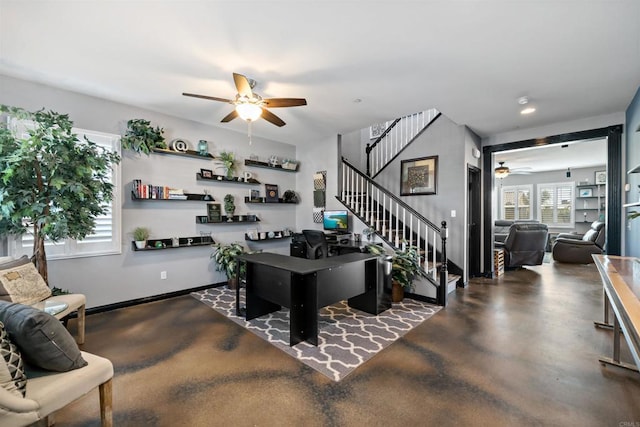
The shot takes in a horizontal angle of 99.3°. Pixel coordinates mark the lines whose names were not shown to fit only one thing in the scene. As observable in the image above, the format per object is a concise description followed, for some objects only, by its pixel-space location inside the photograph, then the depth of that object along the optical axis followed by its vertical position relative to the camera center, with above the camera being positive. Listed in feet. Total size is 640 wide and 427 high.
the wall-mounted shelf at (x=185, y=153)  13.20 +3.06
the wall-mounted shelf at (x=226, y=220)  14.66 -0.41
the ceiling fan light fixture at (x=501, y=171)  23.99 +3.69
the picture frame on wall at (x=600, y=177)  27.22 +3.50
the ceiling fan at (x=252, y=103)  8.87 +3.80
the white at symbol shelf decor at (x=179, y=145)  13.73 +3.45
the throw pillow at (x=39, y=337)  4.28 -2.00
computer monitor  16.39 -0.46
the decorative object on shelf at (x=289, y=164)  18.57 +3.36
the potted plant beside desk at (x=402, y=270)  12.63 -2.68
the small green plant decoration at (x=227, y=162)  15.34 +2.93
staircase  12.63 -0.53
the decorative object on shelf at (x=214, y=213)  15.02 +0.00
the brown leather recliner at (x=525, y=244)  19.45 -2.35
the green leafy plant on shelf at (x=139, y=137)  12.06 +3.47
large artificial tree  8.07 +0.98
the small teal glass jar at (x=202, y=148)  14.55 +3.48
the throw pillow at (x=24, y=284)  7.32 -1.99
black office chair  14.34 -1.69
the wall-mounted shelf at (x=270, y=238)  16.83 -1.58
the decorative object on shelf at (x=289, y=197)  18.76 +1.11
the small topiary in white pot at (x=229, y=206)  15.62 +0.40
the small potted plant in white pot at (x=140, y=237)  12.35 -1.10
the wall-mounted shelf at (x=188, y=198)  12.42 +0.75
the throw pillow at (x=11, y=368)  3.84 -2.27
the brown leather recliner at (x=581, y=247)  21.01 -2.74
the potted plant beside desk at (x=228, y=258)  14.19 -2.44
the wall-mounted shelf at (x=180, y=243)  12.72 -1.51
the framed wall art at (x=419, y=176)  16.23 +2.29
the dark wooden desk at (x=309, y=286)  8.78 -2.64
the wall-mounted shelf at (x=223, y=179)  14.63 +1.92
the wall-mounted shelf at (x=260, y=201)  16.72 +0.75
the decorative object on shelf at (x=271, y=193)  17.76 +1.30
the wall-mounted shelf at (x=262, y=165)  16.60 +3.05
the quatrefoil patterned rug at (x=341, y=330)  7.93 -4.24
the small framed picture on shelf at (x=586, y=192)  28.09 +2.11
